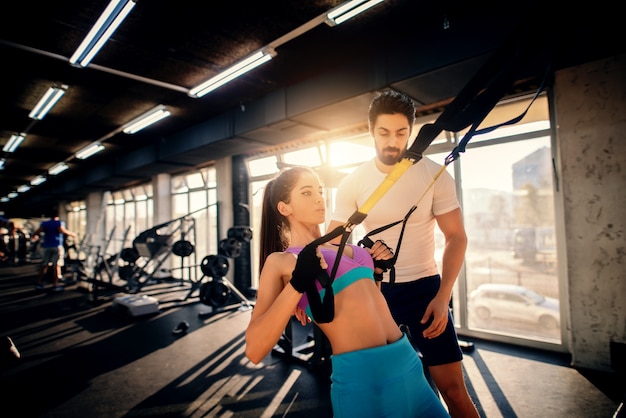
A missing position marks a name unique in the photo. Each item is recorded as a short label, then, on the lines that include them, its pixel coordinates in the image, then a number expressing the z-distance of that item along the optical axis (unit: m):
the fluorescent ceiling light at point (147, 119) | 5.03
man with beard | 1.35
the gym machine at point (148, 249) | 6.03
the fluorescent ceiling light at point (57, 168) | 9.04
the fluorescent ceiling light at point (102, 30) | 2.62
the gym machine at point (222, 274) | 5.04
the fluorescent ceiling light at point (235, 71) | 3.36
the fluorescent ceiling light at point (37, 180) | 11.01
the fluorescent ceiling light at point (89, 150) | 6.98
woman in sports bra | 0.88
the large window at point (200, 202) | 7.85
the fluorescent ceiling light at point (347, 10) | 2.56
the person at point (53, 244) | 7.12
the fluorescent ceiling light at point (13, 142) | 6.29
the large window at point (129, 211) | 10.16
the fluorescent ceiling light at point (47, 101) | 4.20
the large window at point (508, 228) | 3.60
